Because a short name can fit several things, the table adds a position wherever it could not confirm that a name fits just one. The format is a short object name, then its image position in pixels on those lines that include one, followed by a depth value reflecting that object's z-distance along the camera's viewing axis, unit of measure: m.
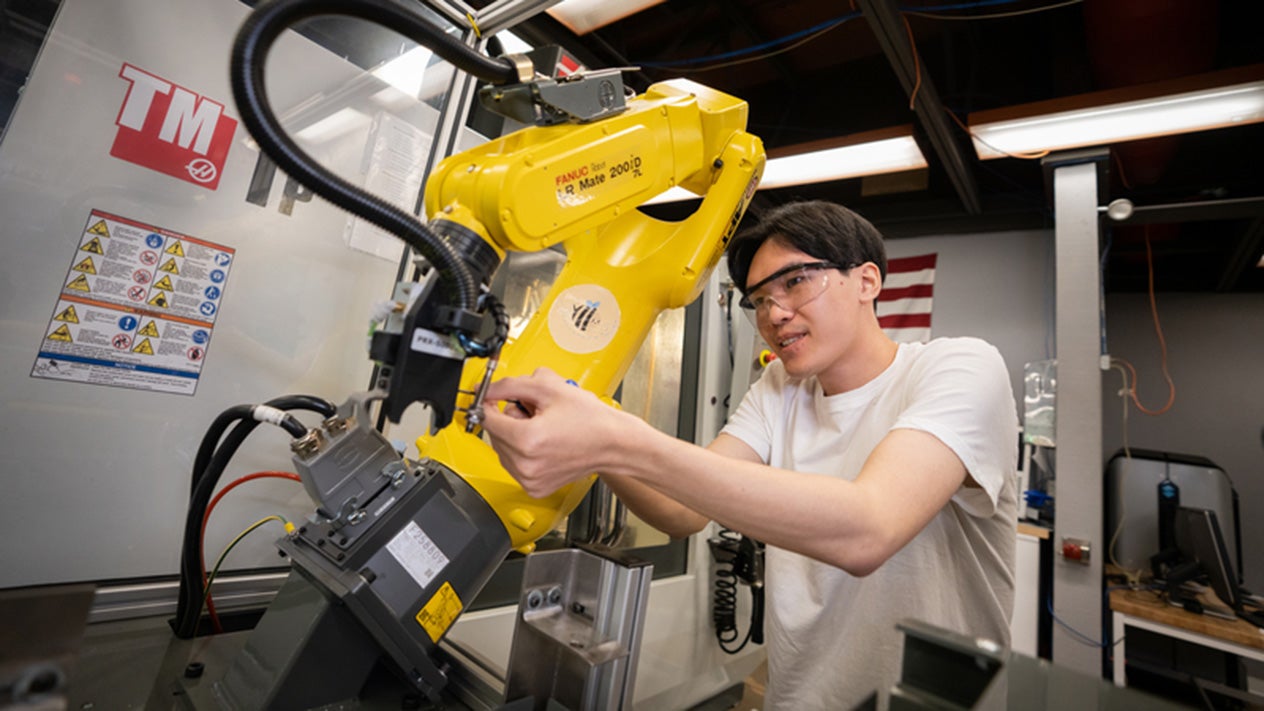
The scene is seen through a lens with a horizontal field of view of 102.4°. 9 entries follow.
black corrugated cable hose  0.53
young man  0.69
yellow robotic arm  0.69
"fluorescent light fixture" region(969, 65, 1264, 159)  2.05
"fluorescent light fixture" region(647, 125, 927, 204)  2.94
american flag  4.16
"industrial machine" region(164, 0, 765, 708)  0.58
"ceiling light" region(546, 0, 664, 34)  2.11
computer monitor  2.34
